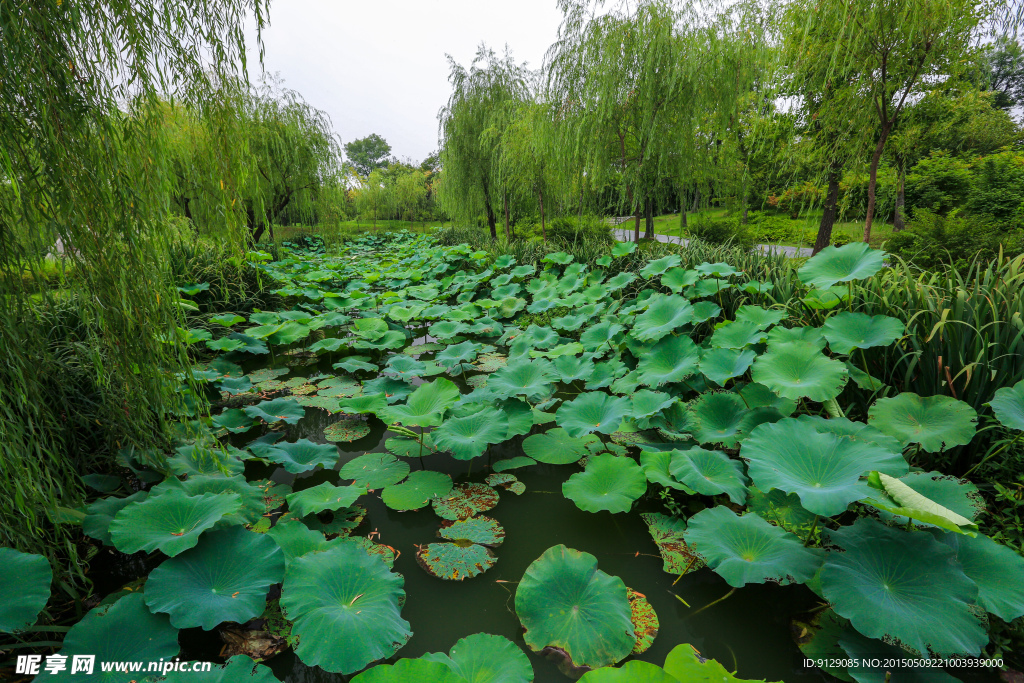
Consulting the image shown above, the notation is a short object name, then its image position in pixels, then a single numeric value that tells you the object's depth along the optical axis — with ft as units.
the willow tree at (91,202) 3.36
